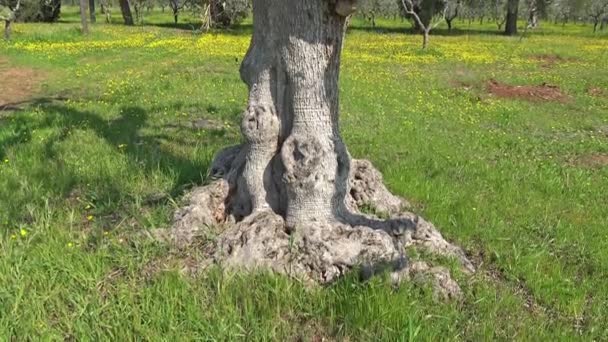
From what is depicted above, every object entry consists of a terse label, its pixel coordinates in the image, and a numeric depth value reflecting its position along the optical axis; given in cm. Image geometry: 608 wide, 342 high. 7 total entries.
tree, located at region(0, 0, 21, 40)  2428
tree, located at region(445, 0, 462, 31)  4968
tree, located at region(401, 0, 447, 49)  4128
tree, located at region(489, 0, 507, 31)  4993
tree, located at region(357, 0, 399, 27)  5630
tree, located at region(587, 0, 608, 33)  5559
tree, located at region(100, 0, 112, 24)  5234
